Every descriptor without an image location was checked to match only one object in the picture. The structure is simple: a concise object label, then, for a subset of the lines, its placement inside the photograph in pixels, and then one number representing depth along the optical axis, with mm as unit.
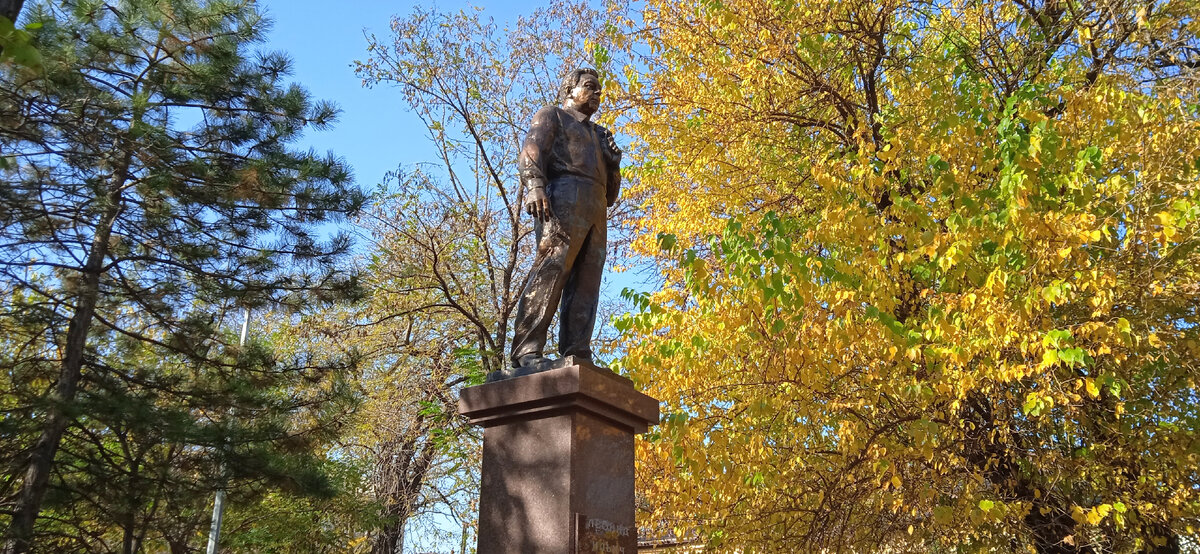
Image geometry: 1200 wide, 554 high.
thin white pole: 9979
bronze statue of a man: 5391
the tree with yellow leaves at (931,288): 6773
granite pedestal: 4629
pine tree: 8102
